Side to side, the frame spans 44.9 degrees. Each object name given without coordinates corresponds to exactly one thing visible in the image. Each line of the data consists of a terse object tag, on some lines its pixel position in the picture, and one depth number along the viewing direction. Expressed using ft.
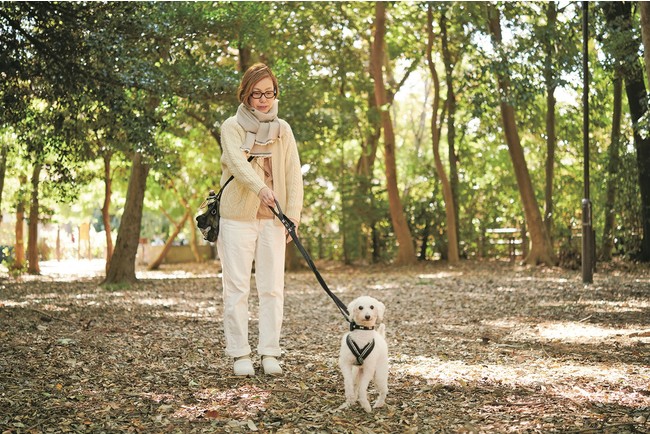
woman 17.62
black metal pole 43.88
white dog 14.64
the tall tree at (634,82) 37.24
